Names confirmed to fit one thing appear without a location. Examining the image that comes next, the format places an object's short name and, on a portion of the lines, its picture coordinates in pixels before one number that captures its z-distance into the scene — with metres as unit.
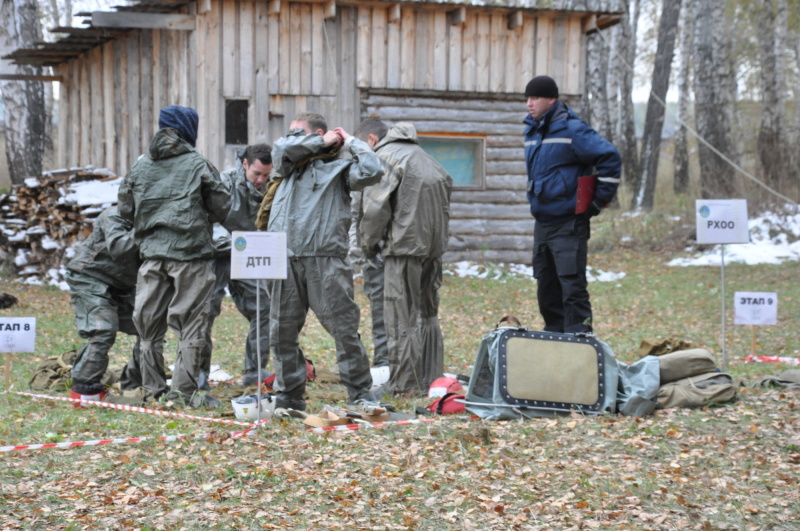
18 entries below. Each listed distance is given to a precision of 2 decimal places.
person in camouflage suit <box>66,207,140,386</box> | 13.75
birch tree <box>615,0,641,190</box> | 51.69
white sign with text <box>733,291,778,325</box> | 16.53
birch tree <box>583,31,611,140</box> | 46.64
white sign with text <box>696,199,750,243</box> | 15.90
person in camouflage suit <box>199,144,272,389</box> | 15.27
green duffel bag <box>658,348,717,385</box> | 12.77
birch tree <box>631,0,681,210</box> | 47.91
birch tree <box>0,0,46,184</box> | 37.62
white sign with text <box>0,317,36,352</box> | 14.24
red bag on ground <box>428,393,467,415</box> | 12.65
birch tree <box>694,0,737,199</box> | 42.50
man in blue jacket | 14.20
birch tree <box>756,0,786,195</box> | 39.06
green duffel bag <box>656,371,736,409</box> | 12.48
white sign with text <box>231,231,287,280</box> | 11.43
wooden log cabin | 29.39
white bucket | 12.07
